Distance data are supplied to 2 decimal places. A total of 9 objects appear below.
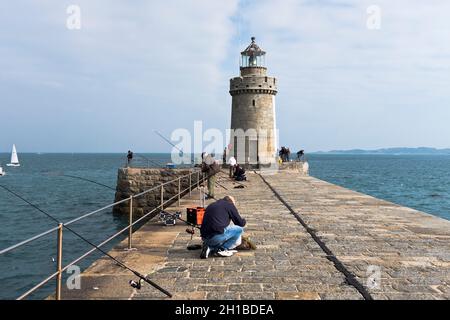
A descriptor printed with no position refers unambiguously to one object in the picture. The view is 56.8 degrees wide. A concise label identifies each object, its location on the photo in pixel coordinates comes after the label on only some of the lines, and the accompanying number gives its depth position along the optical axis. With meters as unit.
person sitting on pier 22.03
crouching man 6.68
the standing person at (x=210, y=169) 14.54
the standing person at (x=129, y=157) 32.97
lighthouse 32.81
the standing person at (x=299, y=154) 37.34
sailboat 98.22
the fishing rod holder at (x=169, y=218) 9.59
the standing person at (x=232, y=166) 23.38
